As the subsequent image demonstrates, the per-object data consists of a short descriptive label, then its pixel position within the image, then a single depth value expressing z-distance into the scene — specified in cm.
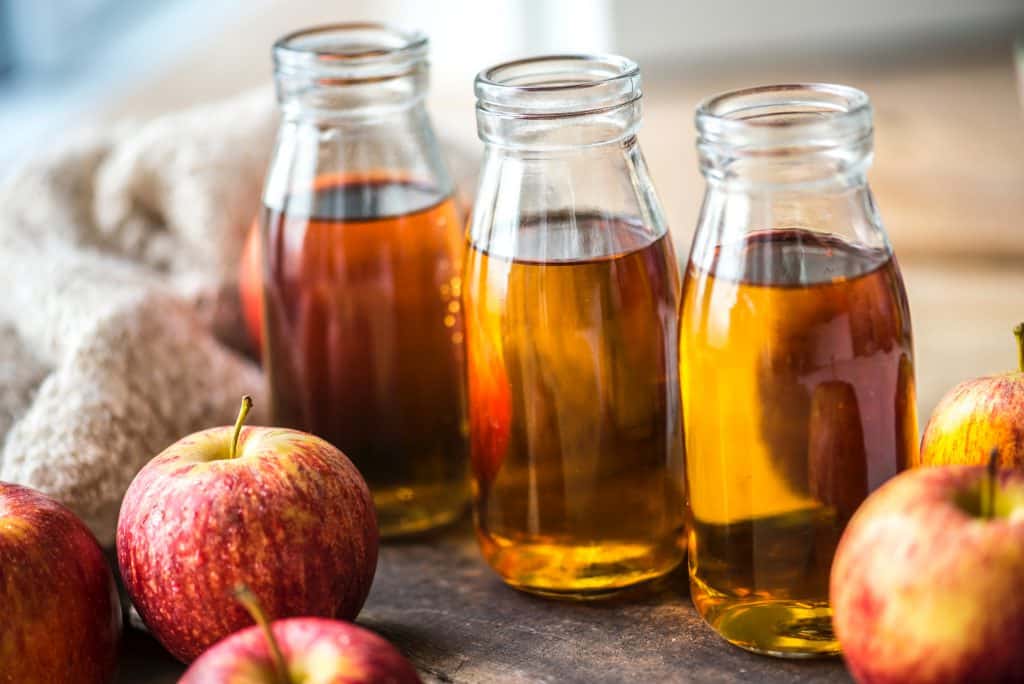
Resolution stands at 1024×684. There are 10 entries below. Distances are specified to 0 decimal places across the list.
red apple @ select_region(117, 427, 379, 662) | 60
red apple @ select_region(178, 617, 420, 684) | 54
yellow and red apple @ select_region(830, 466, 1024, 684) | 53
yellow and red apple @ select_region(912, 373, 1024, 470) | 60
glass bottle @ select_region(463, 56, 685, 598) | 63
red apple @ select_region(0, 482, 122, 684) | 59
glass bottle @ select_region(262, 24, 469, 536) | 69
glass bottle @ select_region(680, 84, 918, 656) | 59
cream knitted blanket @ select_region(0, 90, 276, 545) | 70
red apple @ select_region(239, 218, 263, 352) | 81
